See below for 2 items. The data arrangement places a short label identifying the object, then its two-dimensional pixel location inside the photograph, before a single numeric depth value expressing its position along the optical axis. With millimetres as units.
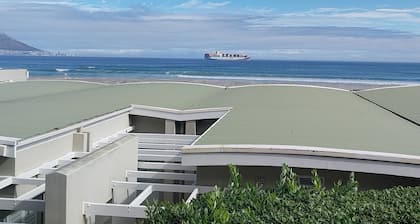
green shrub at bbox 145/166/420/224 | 5207
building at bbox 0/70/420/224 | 7961
